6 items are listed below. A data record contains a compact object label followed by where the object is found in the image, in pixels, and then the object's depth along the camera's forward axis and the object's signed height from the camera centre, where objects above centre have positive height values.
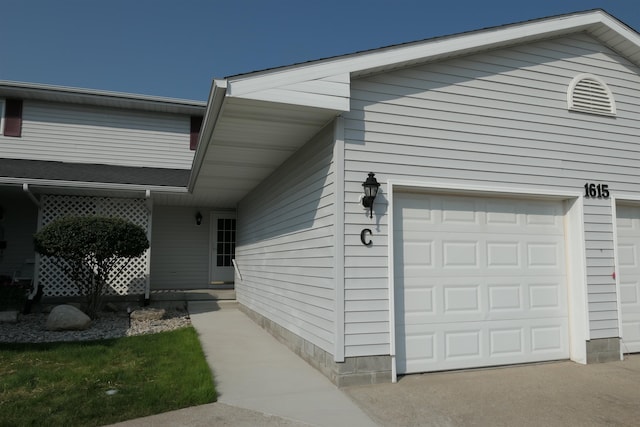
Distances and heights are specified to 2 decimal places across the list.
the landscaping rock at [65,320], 7.38 -1.23
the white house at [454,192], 4.63 +0.68
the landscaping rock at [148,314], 8.34 -1.28
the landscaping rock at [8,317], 7.80 -1.24
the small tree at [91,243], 7.69 +0.06
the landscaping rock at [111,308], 9.29 -1.28
